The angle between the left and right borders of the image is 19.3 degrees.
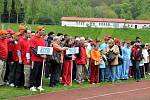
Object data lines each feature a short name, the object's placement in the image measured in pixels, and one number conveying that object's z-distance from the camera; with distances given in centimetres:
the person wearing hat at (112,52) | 1764
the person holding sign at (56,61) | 1484
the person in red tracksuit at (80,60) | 1634
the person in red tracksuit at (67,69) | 1578
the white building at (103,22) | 11632
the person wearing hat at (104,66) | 1727
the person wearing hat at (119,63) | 1823
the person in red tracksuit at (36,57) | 1371
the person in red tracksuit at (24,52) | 1392
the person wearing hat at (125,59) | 1883
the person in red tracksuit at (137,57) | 1873
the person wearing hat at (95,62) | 1684
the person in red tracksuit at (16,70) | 1435
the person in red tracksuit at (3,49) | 1392
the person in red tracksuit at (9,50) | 1451
